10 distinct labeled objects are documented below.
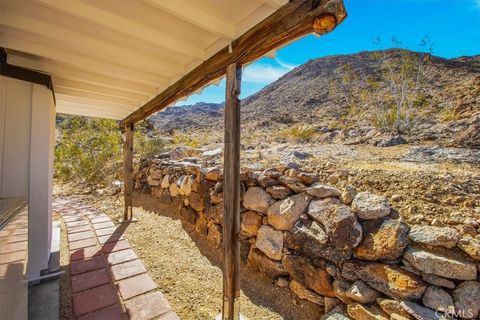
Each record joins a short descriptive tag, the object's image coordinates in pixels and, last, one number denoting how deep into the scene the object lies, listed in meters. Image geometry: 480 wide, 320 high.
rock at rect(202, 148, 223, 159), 5.68
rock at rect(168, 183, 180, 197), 4.53
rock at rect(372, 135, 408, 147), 5.52
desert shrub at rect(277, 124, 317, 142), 8.31
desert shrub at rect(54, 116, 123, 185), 7.81
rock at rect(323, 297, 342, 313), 1.97
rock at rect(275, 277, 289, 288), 2.35
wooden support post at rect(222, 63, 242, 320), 1.91
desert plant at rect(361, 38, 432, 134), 7.32
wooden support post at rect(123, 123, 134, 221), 4.52
